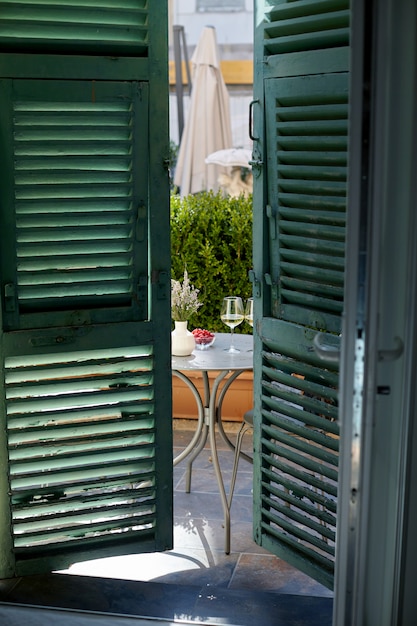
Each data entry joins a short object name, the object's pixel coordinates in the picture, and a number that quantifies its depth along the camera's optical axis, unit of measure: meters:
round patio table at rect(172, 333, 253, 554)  3.53
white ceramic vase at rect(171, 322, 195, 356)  3.70
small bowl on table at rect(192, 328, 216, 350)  3.83
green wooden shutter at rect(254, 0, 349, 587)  2.70
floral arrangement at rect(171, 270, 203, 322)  3.86
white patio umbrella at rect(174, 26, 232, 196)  6.76
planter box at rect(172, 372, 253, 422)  4.89
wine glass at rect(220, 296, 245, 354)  3.75
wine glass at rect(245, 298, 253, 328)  3.62
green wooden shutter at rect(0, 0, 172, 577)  2.79
